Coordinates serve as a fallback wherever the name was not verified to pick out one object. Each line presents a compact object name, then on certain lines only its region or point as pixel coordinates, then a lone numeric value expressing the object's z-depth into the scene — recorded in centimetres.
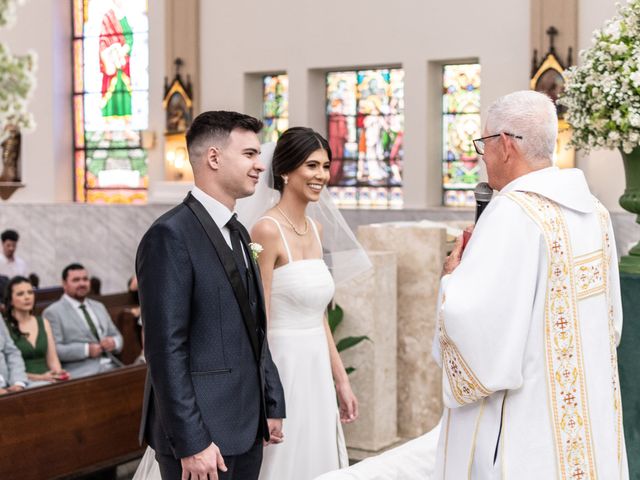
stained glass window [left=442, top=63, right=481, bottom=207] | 1320
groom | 270
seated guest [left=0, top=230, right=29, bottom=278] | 1231
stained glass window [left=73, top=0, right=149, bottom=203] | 1587
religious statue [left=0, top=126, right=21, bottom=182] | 1577
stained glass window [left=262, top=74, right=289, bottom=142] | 1449
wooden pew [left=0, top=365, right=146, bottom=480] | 517
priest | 261
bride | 374
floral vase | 394
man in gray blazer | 698
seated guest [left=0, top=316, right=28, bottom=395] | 611
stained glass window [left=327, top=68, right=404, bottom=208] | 1376
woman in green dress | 650
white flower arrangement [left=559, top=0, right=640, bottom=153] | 370
